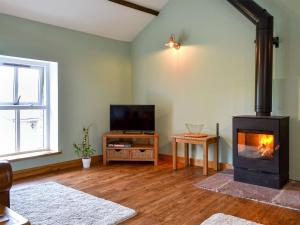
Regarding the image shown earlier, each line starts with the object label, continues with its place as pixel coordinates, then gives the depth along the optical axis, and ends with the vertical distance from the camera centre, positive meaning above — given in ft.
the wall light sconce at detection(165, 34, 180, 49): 15.20 +3.75
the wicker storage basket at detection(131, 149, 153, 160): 15.42 -2.51
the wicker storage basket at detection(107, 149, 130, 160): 15.51 -2.53
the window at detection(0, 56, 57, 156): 13.05 +0.19
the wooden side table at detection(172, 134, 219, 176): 13.07 -1.61
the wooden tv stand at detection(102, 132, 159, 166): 15.30 -2.39
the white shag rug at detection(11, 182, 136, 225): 8.04 -3.22
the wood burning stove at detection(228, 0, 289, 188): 10.93 -0.92
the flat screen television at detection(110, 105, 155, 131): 15.88 -0.43
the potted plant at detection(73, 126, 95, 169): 14.65 -2.23
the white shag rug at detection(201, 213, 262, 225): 7.80 -3.23
